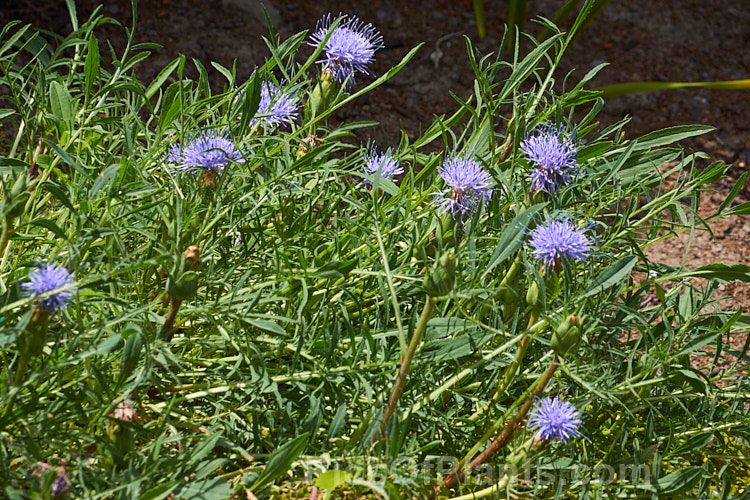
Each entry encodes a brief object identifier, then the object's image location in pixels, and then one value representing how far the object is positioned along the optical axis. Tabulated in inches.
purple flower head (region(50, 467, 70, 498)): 59.4
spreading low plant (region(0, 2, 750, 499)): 61.0
